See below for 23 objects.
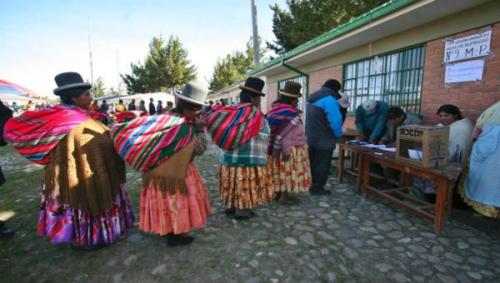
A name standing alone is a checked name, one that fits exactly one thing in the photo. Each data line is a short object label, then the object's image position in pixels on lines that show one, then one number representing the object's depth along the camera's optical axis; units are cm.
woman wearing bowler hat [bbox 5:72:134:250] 249
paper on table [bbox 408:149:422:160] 325
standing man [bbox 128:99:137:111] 2144
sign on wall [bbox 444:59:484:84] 399
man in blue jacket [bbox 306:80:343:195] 409
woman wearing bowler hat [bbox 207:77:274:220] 313
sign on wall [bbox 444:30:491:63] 389
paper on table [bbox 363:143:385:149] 427
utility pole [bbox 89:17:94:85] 3434
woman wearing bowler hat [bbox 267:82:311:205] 376
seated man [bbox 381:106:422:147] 446
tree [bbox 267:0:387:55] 1323
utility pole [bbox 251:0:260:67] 1316
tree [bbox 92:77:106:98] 6170
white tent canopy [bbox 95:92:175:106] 2705
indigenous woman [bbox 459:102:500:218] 290
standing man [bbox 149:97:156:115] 1962
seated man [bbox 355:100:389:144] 482
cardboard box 307
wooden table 299
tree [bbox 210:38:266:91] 3631
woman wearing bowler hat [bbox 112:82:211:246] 247
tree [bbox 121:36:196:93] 3409
